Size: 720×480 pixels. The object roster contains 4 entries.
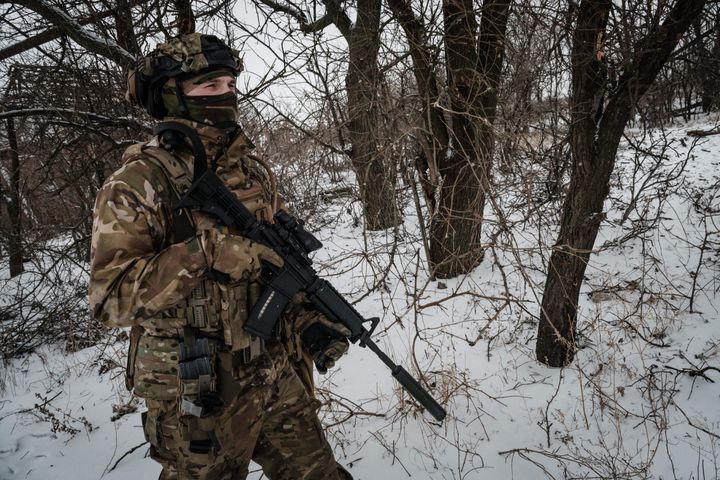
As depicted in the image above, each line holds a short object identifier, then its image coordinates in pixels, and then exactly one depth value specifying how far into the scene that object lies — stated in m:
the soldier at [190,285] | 1.34
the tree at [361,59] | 3.14
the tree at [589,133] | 2.14
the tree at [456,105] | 3.45
